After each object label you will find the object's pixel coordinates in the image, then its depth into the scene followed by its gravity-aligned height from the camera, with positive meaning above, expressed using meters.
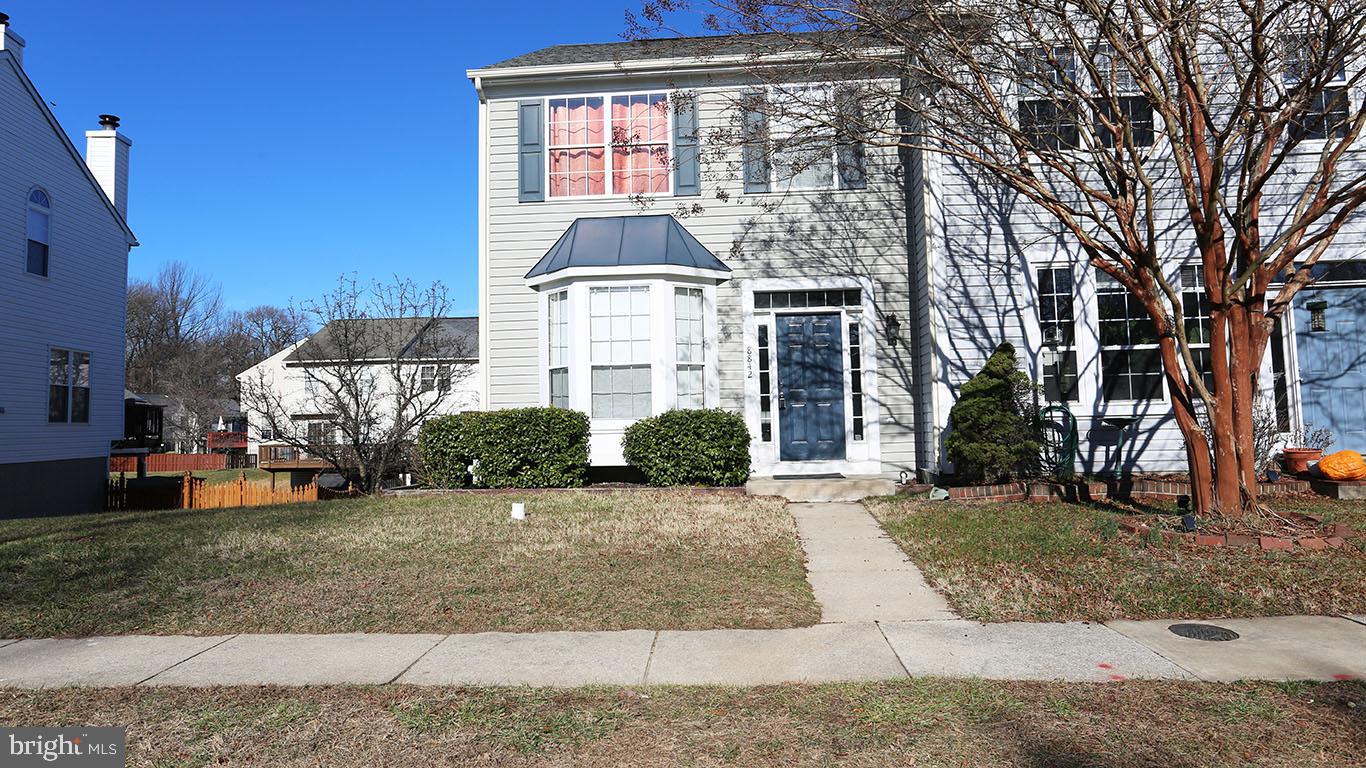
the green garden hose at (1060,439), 9.28 -0.16
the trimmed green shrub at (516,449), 11.06 -0.22
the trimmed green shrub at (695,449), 10.73 -0.24
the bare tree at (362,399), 13.54 +0.62
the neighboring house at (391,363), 14.56 +1.28
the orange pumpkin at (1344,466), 8.63 -0.46
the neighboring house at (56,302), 16.52 +2.95
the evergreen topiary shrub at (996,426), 9.12 +0.01
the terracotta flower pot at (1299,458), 9.25 -0.40
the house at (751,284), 10.73 +2.08
